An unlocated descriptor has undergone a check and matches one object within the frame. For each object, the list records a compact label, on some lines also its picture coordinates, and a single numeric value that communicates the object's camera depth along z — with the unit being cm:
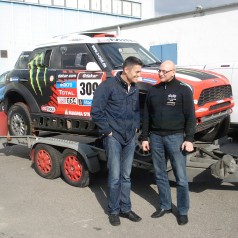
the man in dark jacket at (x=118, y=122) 448
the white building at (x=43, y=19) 2519
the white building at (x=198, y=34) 1306
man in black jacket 444
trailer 514
